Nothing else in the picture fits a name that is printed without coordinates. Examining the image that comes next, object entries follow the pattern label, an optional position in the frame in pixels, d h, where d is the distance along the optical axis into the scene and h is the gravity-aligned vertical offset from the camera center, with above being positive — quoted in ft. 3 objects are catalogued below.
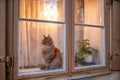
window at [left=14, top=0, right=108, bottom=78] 6.64 +0.04
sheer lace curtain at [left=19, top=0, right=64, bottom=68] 6.60 +0.25
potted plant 8.00 -0.56
